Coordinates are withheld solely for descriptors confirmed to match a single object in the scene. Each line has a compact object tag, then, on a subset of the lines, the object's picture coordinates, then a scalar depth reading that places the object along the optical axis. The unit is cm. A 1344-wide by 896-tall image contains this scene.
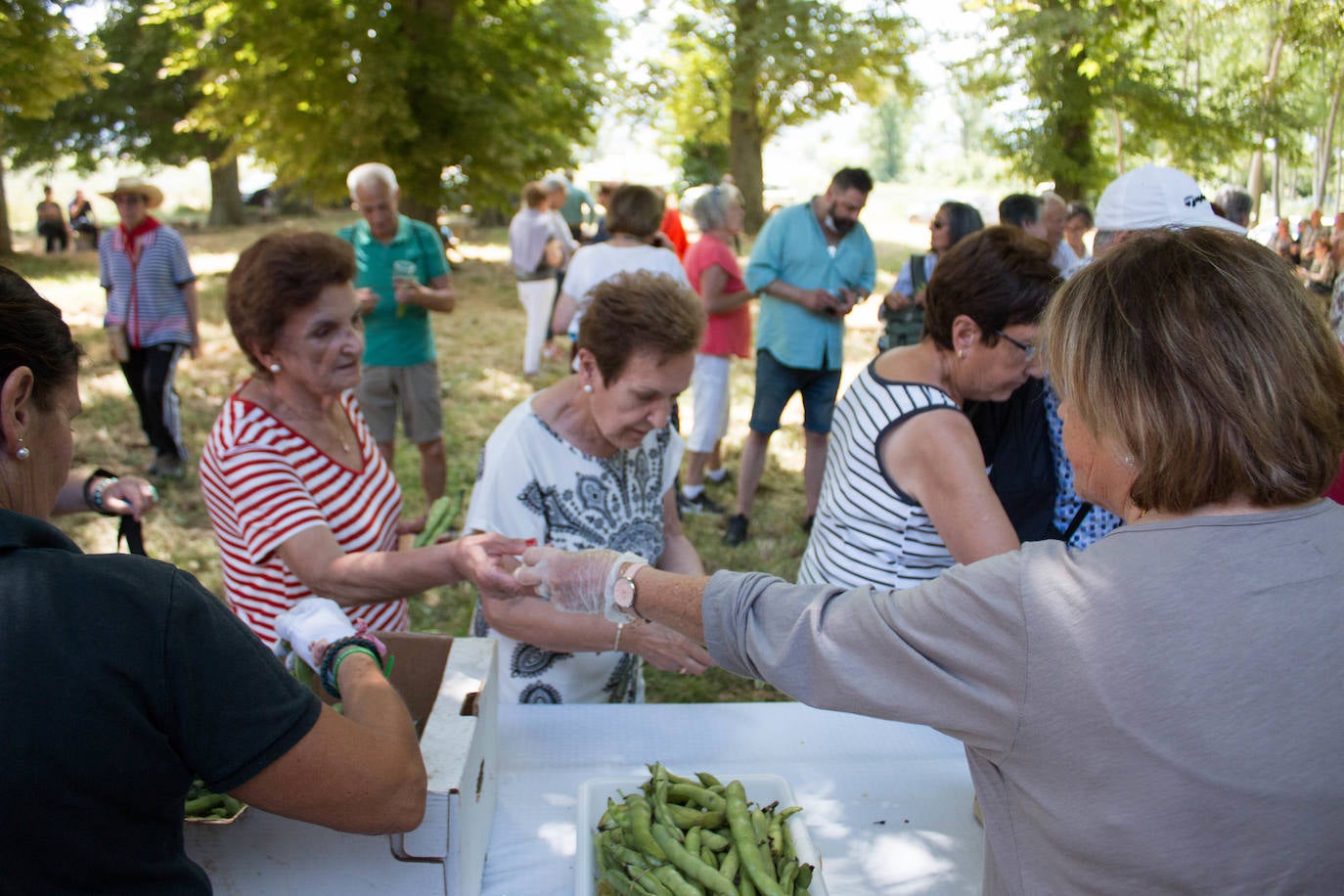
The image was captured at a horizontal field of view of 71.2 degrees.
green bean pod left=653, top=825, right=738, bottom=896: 146
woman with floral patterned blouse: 224
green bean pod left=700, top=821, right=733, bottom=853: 158
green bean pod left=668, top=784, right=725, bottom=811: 168
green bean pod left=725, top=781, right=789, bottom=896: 147
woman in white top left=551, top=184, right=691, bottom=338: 529
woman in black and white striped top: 206
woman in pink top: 585
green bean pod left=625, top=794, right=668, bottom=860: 154
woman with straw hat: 594
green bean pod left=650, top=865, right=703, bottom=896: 144
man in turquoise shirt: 535
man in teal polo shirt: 511
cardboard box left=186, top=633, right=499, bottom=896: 141
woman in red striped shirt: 214
